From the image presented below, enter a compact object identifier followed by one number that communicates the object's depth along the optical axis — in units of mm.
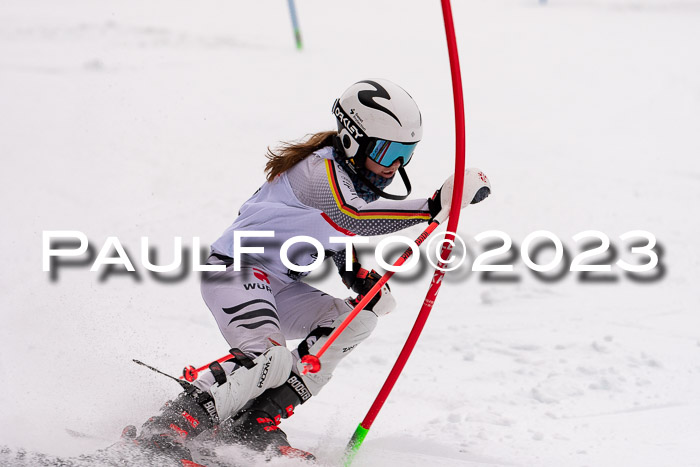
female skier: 6430
